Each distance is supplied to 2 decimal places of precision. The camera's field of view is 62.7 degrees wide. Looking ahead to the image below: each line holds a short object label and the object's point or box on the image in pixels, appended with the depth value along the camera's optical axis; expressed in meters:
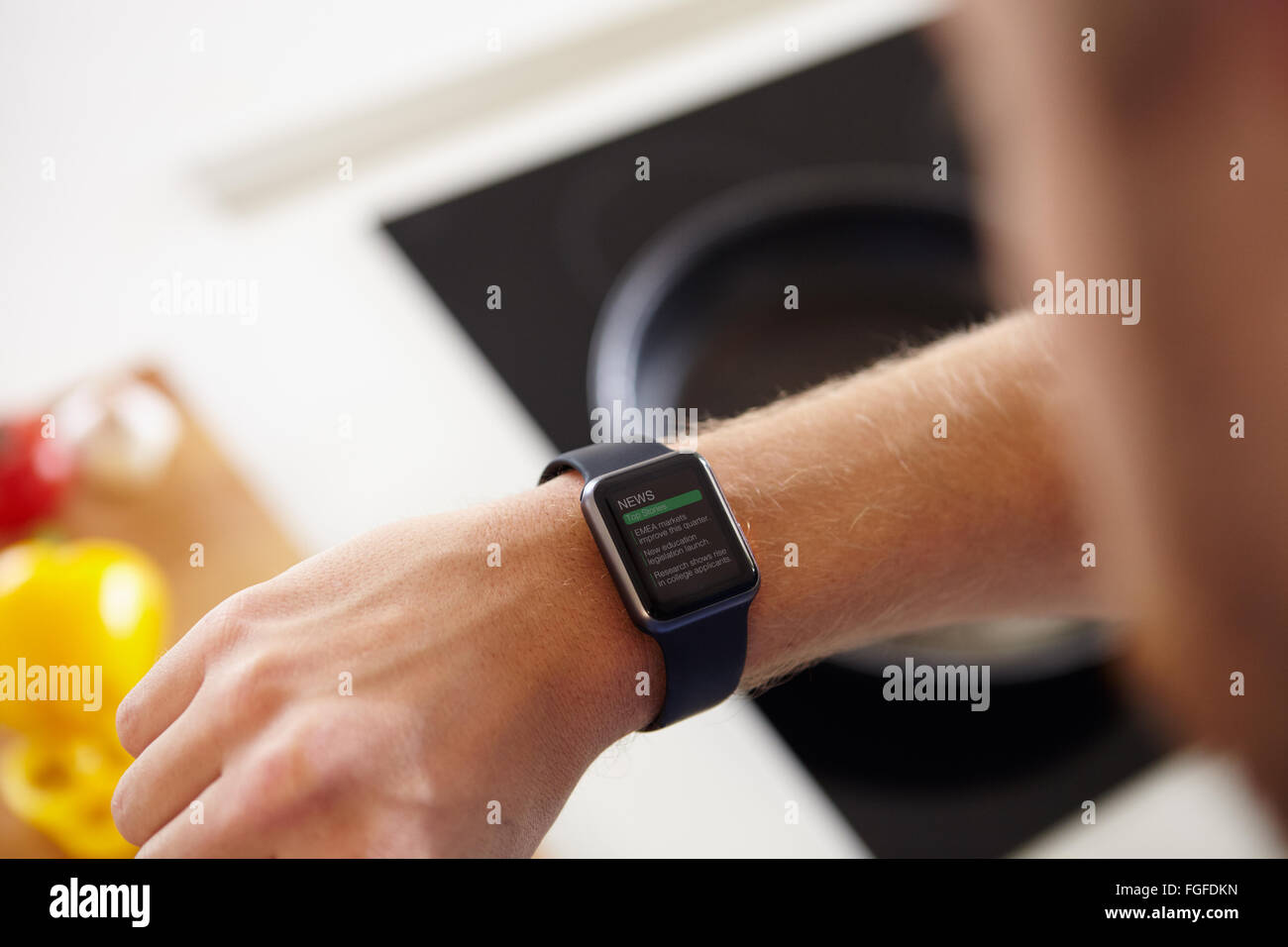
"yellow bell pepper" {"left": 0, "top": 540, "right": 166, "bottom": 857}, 0.72
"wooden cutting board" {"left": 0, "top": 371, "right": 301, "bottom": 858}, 0.81
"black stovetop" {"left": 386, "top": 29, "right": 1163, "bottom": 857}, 0.73
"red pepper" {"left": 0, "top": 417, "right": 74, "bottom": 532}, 0.84
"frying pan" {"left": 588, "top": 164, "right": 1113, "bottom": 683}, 0.92
